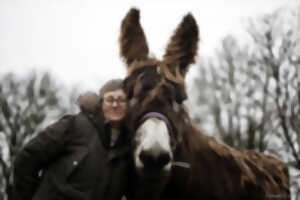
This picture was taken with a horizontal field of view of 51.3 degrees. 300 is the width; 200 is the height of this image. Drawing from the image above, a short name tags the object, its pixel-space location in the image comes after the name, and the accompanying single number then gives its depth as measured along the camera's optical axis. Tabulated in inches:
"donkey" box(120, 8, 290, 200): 122.1
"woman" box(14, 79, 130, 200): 124.6
